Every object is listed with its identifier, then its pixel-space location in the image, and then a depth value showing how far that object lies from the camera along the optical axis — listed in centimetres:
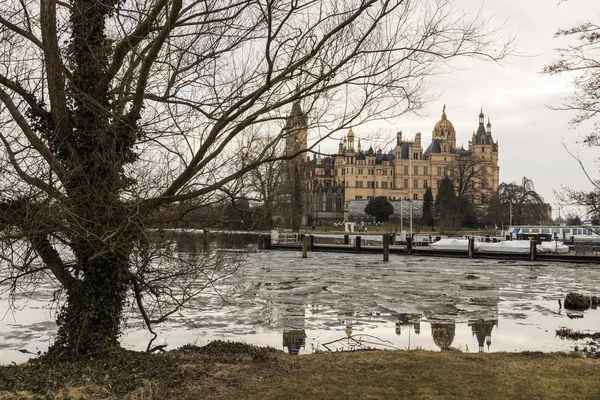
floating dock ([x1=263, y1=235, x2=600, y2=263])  3762
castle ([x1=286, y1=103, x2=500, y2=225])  12725
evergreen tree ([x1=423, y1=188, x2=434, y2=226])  9668
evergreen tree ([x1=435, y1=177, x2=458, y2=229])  8494
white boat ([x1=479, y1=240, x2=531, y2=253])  4357
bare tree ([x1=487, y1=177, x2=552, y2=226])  8569
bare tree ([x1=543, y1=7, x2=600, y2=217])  960
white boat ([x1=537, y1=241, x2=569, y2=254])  4344
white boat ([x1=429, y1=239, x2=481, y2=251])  4750
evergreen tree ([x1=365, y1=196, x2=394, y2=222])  10362
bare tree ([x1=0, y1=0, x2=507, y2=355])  739
